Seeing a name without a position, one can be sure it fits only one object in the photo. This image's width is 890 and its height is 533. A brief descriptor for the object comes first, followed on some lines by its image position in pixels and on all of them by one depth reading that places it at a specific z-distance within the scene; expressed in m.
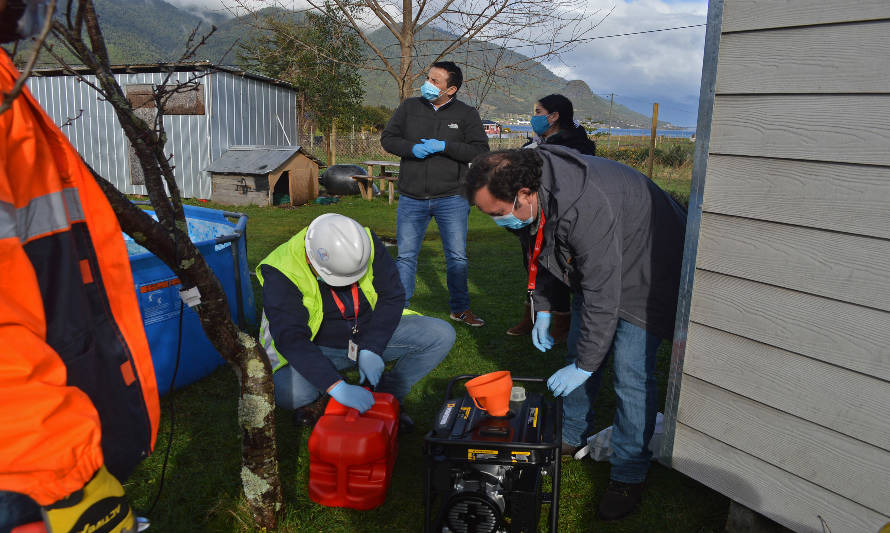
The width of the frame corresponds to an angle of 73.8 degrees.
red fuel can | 2.54
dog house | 12.30
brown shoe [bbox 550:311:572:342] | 4.63
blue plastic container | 3.24
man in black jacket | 4.82
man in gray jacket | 2.29
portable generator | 2.16
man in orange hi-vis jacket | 1.05
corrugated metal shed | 13.28
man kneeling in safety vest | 2.74
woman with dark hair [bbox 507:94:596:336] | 4.62
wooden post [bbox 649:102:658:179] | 13.82
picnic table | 13.37
